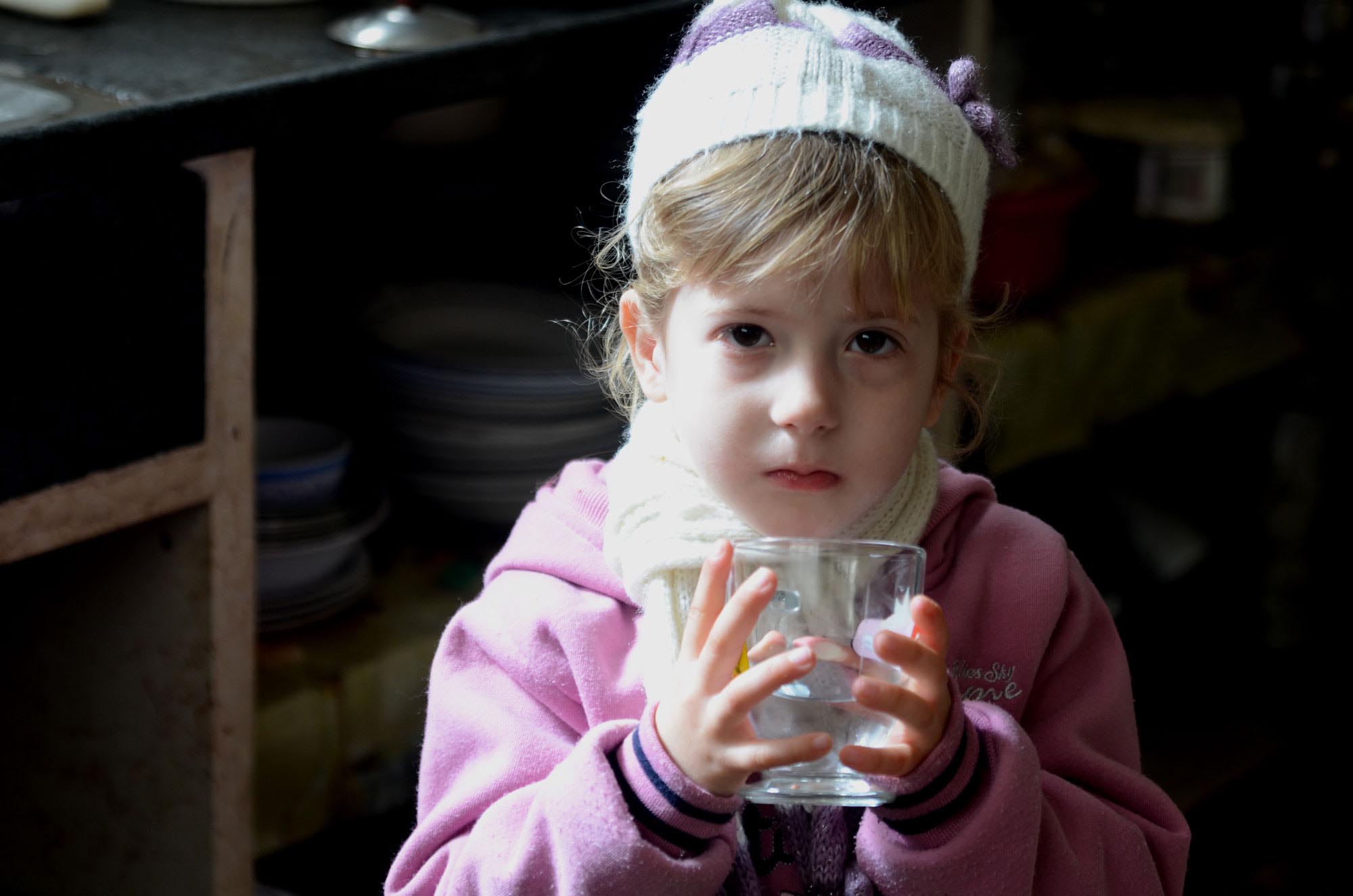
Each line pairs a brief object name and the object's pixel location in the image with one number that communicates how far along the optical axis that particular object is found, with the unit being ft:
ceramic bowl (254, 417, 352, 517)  7.04
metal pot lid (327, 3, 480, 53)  6.45
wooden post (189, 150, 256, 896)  6.05
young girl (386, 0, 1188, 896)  5.27
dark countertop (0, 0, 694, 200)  5.84
